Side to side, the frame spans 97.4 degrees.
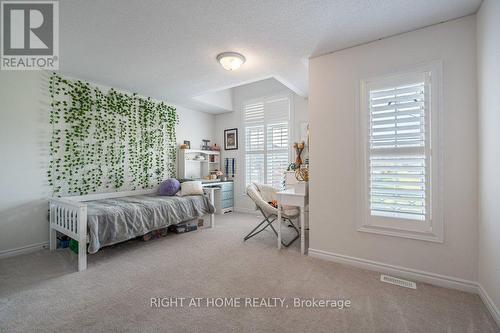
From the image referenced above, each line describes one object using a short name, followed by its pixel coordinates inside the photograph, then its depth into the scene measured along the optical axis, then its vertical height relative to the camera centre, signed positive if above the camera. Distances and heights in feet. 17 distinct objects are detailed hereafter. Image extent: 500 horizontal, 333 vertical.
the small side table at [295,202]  9.11 -1.51
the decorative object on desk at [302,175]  9.98 -0.38
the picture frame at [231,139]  17.74 +2.30
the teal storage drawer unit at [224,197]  16.63 -2.36
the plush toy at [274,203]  11.51 -1.95
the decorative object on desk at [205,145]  17.70 +1.79
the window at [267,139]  15.43 +2.04
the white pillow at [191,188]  12.74 -1.26
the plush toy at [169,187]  12.69 -1.17
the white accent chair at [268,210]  10.00 -2.03
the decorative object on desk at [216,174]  16.90 -0.56
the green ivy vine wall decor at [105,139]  10.40 +1.53
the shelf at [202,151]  15.53 +1.16
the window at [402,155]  6.73 +0.38
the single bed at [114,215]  7.84 -2.07
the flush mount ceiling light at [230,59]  8.65 +4.29
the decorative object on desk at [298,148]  13.38 +1.17
